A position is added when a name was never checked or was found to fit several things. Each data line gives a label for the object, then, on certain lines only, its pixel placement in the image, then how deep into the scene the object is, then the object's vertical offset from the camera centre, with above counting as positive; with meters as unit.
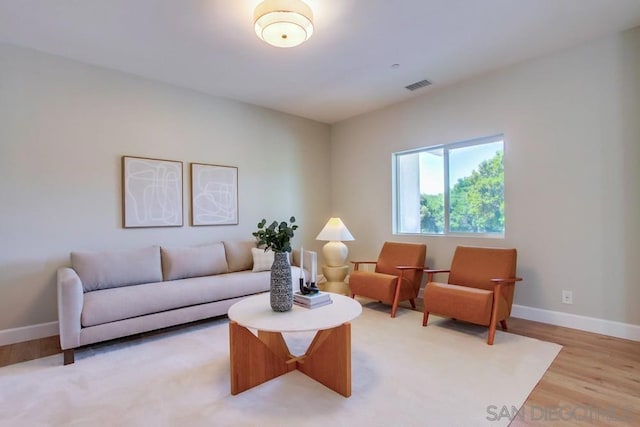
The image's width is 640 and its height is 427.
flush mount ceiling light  2.23 +1.40
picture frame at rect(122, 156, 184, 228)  3.55 +0.30
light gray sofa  2.55 -0.67
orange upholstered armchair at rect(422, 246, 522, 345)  2.84 -0.73
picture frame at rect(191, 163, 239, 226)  4.05 +0.30
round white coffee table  1.98 -0.87
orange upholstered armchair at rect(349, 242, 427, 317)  3.60 -0.73
